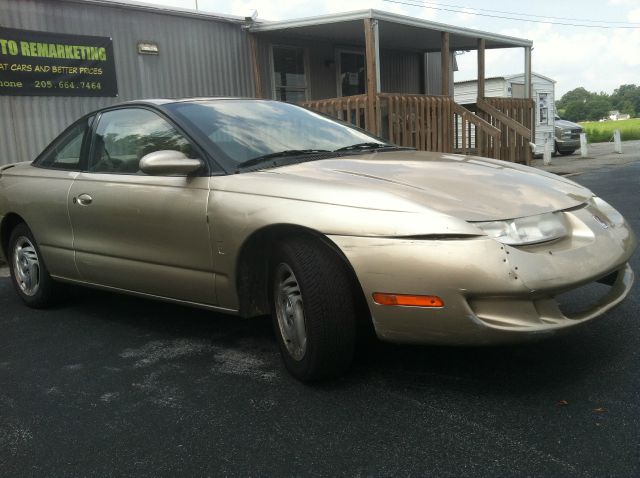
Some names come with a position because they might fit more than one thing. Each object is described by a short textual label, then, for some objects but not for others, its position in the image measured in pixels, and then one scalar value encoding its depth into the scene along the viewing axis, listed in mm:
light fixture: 9852
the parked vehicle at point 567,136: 22078
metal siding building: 8539
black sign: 8391
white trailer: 21531
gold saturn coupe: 2568
